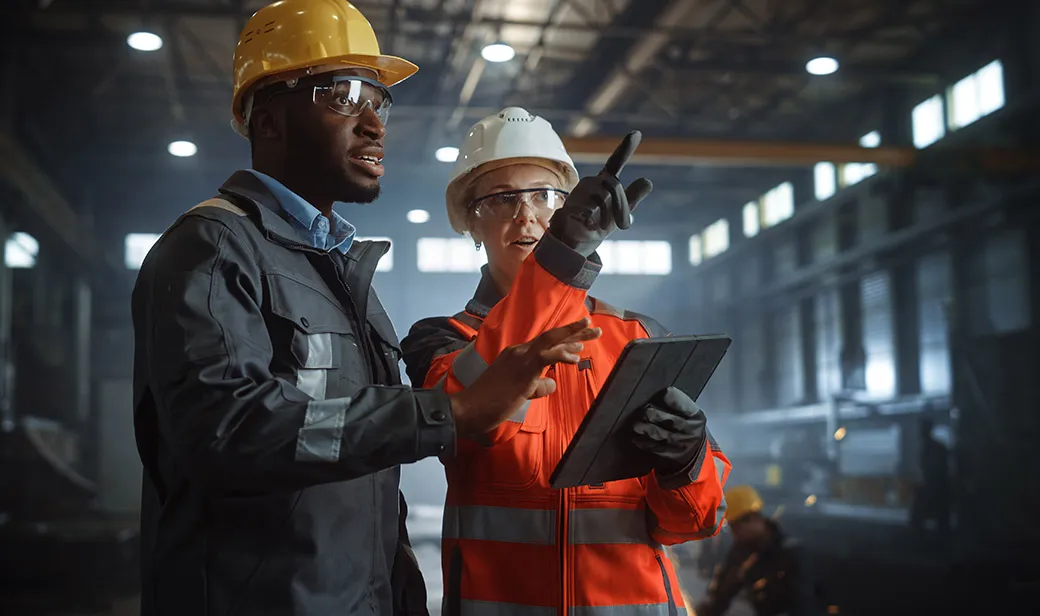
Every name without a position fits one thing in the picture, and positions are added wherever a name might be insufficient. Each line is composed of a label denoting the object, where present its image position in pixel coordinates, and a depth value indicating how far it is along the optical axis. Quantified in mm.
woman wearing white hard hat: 1890
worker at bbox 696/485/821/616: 6527
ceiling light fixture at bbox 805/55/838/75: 14055
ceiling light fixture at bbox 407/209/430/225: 16828
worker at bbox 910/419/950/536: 11992
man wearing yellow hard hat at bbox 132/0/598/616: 1459
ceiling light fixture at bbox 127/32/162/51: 11828
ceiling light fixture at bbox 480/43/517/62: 11250
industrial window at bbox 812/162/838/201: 18656
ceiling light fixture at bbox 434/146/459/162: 14838
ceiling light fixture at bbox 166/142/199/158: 15734
